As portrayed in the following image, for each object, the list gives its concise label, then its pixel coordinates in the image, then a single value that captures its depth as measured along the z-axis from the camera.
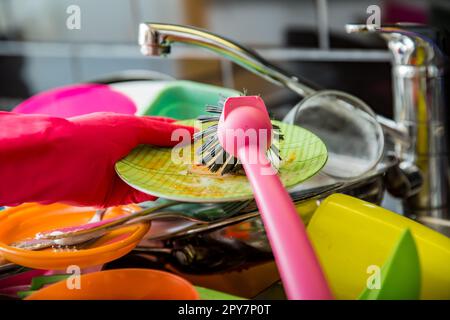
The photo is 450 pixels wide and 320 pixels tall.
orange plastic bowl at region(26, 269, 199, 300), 0.90
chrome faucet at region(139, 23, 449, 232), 1.08
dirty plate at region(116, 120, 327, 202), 0.86
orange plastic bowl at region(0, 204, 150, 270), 0.90
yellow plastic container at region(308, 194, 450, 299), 0.86
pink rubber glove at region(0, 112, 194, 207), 0.90
